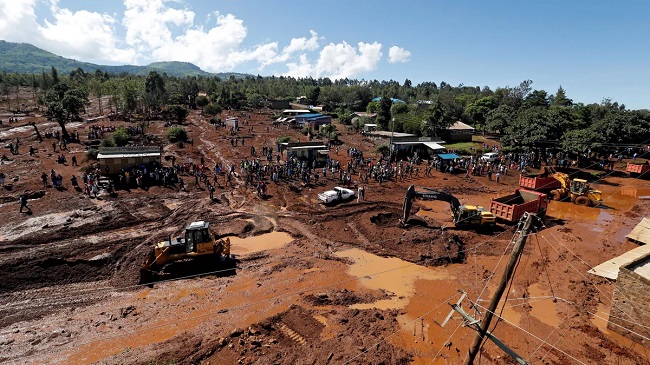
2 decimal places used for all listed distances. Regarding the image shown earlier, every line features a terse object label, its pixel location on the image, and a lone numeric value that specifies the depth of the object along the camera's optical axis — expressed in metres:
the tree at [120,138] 44.56
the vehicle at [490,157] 46.84
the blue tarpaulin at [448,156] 44.91
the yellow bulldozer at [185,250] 17.02
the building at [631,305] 13.10
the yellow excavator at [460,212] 23.17
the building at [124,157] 31.78
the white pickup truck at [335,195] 28.55
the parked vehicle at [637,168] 44.33
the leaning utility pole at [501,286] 7.35
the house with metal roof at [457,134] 62.66
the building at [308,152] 41.35
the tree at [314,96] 117.06
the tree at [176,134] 50.09
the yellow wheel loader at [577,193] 31.69
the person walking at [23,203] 24.22
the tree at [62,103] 44.06
